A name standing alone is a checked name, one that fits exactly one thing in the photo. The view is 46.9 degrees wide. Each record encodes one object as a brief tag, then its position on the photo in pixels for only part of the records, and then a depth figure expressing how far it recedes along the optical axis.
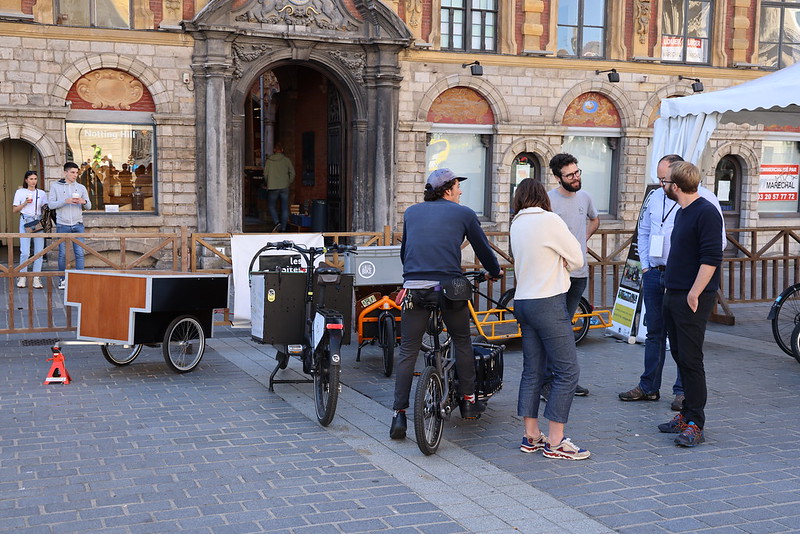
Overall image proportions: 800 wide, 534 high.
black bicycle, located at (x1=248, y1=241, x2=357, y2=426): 6.67
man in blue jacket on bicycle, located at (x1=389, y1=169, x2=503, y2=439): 6.28
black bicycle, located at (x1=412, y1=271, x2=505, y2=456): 5.93
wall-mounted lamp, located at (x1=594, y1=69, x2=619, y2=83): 19.89
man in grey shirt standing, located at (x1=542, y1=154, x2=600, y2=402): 7.60
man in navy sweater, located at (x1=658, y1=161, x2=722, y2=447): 6.23
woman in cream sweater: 5.95
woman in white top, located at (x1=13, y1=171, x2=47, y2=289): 14.09
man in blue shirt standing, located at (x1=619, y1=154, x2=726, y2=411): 7.51
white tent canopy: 9.91
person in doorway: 20.55
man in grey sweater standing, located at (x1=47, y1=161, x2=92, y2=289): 13.55
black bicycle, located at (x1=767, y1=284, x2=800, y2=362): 9.43
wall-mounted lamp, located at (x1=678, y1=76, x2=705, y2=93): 20.41
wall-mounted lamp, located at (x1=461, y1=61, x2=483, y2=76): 18.81
